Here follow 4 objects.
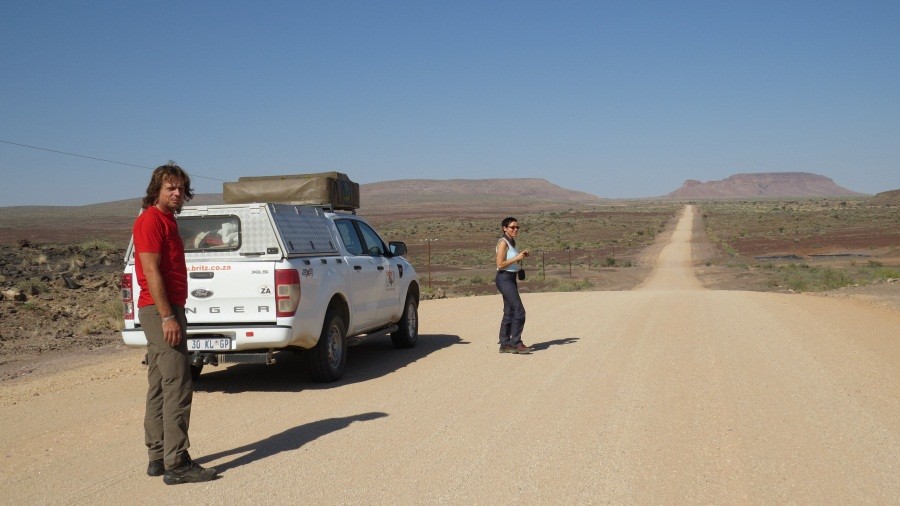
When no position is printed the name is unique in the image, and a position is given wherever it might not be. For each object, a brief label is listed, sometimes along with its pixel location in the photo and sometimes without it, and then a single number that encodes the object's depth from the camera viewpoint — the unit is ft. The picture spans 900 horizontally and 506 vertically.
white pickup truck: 27.78
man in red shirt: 18.15
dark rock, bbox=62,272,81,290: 68.69
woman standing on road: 36.40
